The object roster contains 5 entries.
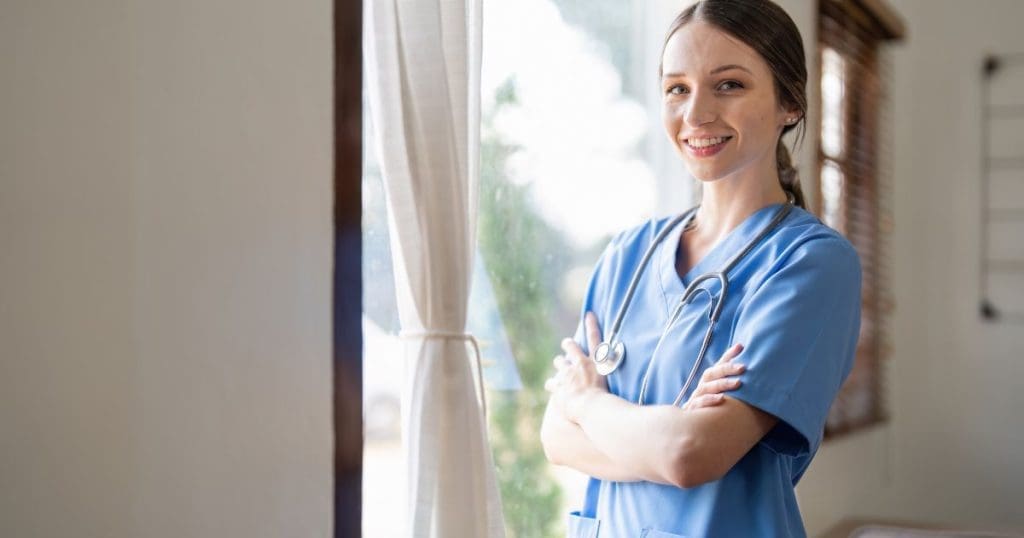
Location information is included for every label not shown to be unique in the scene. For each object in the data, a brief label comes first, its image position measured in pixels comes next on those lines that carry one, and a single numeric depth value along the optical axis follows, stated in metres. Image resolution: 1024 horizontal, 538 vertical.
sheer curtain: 1.31
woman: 1.15
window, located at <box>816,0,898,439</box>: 3.20
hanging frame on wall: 3.86
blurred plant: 1.87
